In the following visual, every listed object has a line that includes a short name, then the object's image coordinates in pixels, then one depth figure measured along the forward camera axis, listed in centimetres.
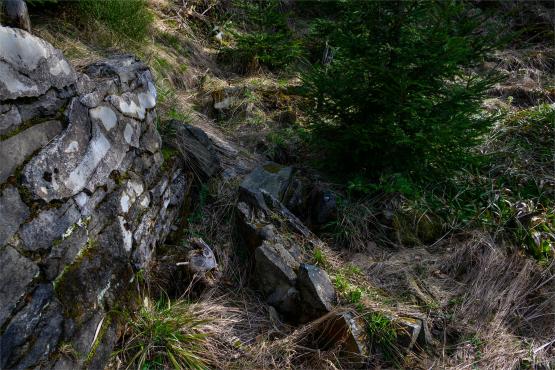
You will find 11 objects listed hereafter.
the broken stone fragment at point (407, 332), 256
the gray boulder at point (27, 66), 160
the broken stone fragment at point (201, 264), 273
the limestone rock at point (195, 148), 336
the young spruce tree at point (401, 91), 328
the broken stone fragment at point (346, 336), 248
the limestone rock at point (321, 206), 353
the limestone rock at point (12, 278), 152
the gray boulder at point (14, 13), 169
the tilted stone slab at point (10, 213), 155
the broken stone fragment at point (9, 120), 160
